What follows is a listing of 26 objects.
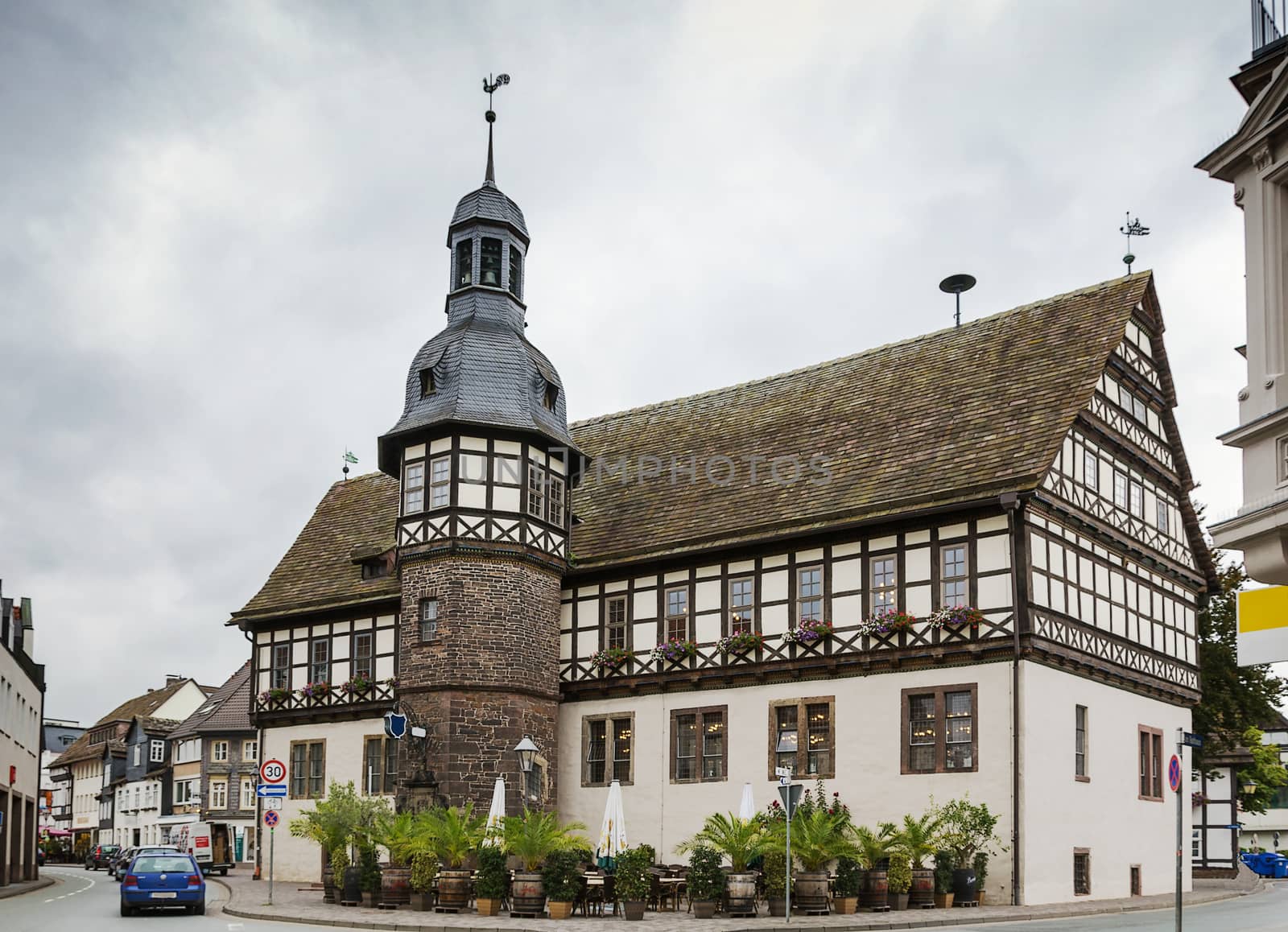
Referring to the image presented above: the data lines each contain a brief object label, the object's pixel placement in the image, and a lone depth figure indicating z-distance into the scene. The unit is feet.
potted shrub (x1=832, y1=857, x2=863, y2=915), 86.69
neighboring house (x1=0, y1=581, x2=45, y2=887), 149.28
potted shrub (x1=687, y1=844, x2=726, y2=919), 86.28
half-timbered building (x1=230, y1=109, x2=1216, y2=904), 97.40
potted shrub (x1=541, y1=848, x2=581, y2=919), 87.04
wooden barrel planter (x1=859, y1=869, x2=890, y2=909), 88.79
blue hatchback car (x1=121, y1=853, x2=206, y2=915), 92.79
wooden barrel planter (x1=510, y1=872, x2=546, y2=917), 87.45
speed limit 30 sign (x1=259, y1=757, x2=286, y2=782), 100.70
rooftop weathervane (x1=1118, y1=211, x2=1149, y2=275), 124.98
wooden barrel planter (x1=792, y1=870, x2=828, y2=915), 86.17
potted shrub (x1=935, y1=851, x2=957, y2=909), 90.63
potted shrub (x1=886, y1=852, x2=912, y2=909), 89.66
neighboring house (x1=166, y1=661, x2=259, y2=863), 248.93
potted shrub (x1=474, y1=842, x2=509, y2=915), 89.51
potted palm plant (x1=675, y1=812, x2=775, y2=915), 86.28
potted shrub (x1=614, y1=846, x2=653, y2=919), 84.99
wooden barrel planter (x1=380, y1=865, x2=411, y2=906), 95.71
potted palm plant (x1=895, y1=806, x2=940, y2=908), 90.38
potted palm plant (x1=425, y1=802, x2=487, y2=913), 92.02
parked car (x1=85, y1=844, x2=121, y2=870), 248.52
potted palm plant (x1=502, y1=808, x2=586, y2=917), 87.51
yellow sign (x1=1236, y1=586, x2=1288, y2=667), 37.99
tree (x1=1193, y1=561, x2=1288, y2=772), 144.05
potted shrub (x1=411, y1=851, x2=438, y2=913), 93.61
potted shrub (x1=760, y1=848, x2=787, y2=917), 86.79
